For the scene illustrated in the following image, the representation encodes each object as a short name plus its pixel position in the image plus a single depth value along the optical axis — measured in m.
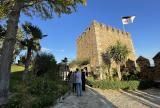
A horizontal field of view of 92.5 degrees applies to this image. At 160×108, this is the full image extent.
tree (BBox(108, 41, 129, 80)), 10.78
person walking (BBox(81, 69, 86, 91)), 5.61
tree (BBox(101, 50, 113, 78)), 11.30
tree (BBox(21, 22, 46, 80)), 7.49
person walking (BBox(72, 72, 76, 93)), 5.02
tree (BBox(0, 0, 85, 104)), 3.71
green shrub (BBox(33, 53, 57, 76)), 7.50
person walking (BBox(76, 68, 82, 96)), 4.85
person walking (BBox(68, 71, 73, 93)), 5.59
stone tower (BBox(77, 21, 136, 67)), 11.77
